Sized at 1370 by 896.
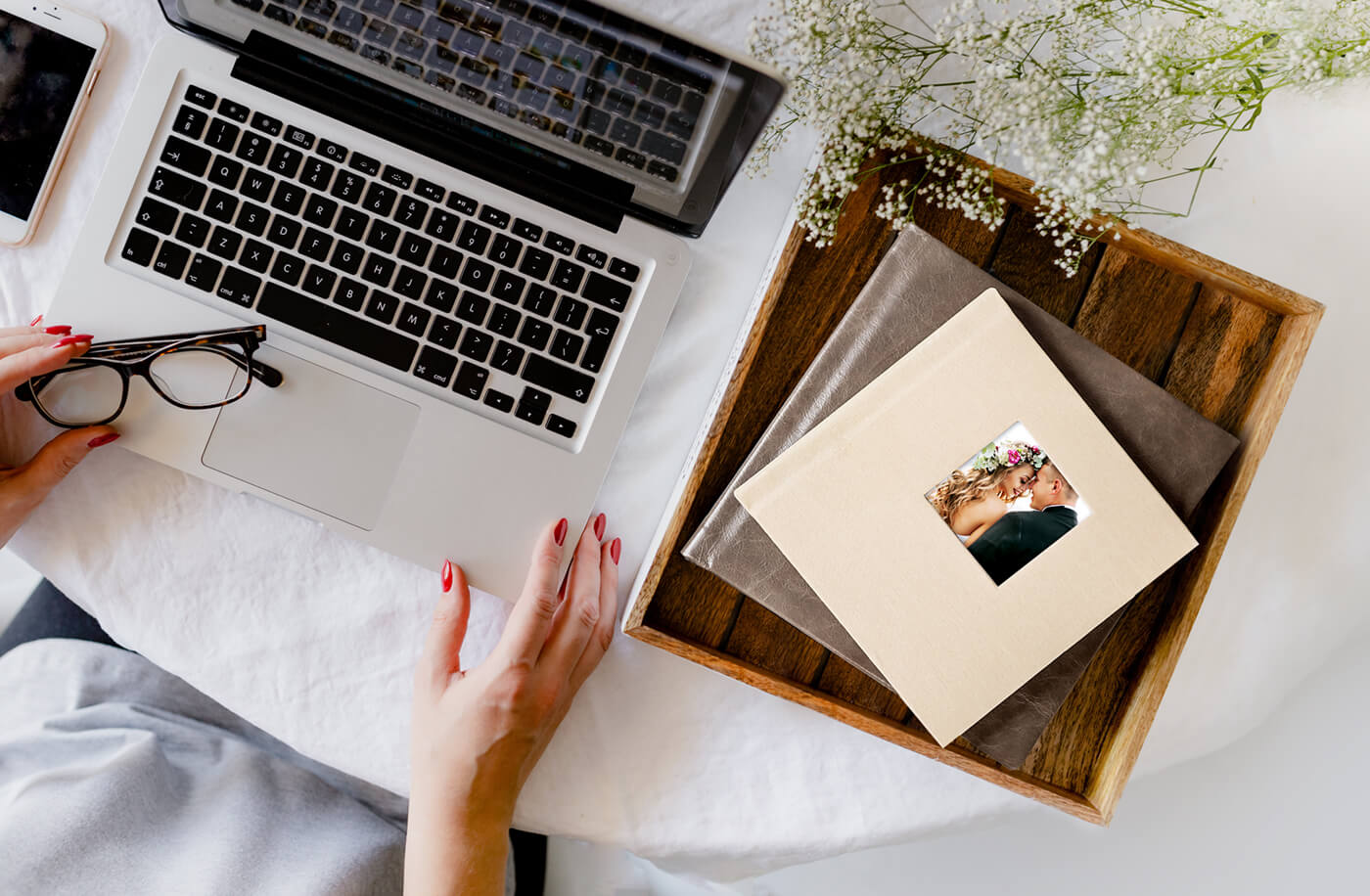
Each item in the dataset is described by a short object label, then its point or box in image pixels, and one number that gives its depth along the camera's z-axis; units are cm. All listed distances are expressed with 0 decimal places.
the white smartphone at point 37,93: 70
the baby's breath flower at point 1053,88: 53
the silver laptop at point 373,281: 66
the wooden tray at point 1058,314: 63
